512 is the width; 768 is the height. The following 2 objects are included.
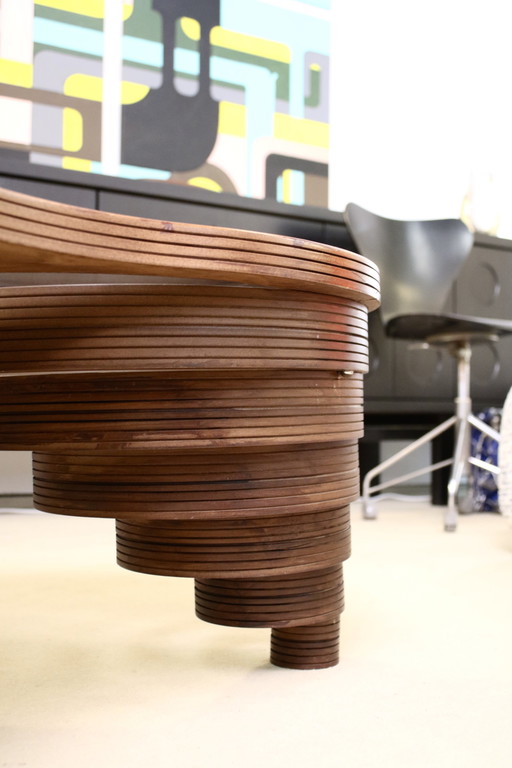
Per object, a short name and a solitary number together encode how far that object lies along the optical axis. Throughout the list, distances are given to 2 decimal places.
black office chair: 2.92
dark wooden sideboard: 2.79
